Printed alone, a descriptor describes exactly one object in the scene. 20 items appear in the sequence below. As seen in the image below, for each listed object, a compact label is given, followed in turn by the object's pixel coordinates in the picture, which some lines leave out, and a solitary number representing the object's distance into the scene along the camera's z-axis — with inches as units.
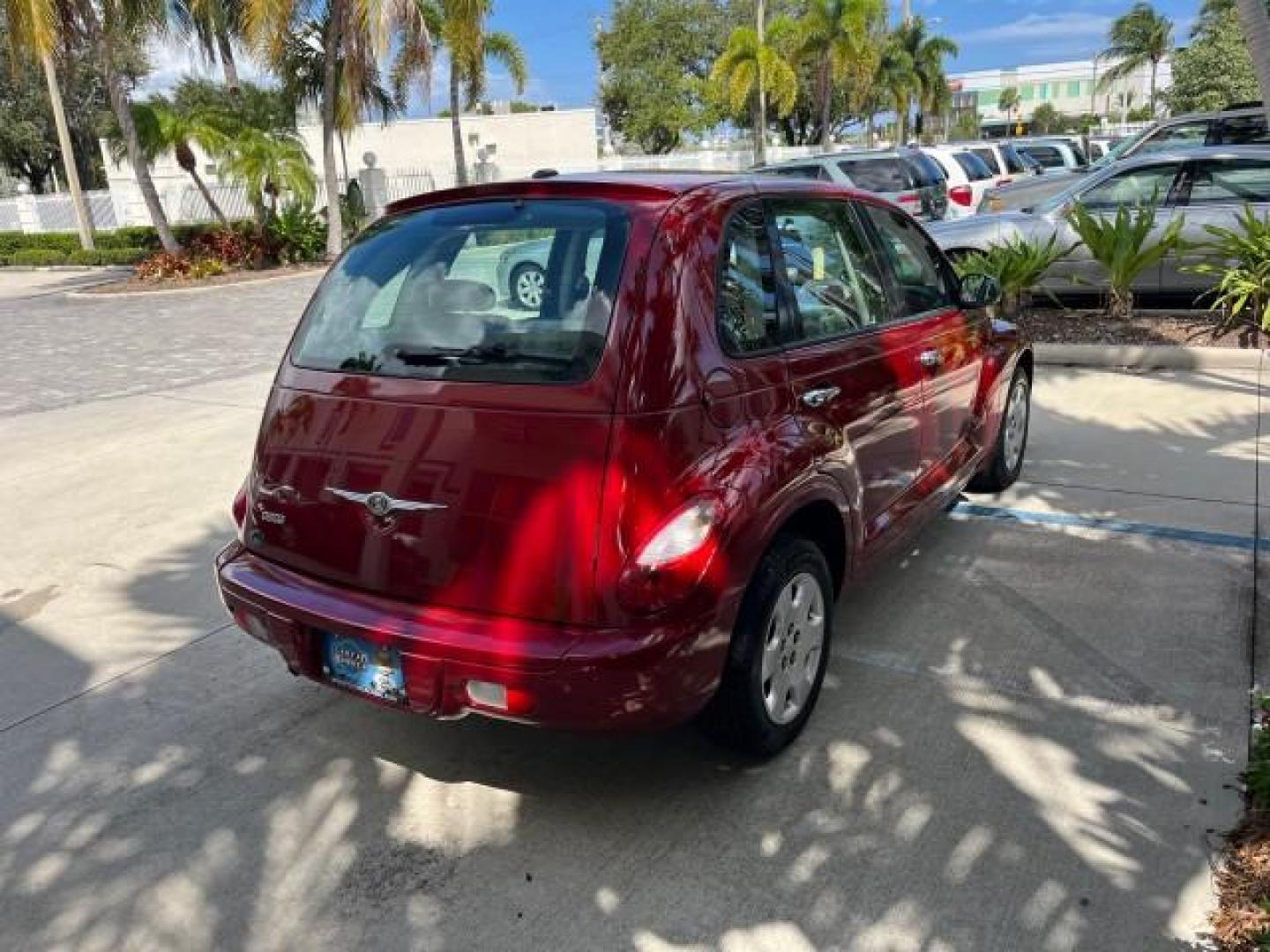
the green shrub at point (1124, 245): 346.6
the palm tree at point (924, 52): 1903.8
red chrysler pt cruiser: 104.6
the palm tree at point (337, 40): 723.4
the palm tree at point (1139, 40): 2300.7
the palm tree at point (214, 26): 834.2
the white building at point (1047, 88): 4800.7
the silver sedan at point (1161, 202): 372.8
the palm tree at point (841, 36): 1371.8
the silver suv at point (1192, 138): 542.0
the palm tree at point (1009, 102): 3700.8
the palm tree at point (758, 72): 1349.7
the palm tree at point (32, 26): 661.3
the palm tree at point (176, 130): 798.5
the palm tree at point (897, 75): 1825.8
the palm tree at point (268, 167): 802.8
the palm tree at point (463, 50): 855.1
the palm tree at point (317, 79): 845.2
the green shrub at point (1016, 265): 369.4
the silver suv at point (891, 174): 561.9
